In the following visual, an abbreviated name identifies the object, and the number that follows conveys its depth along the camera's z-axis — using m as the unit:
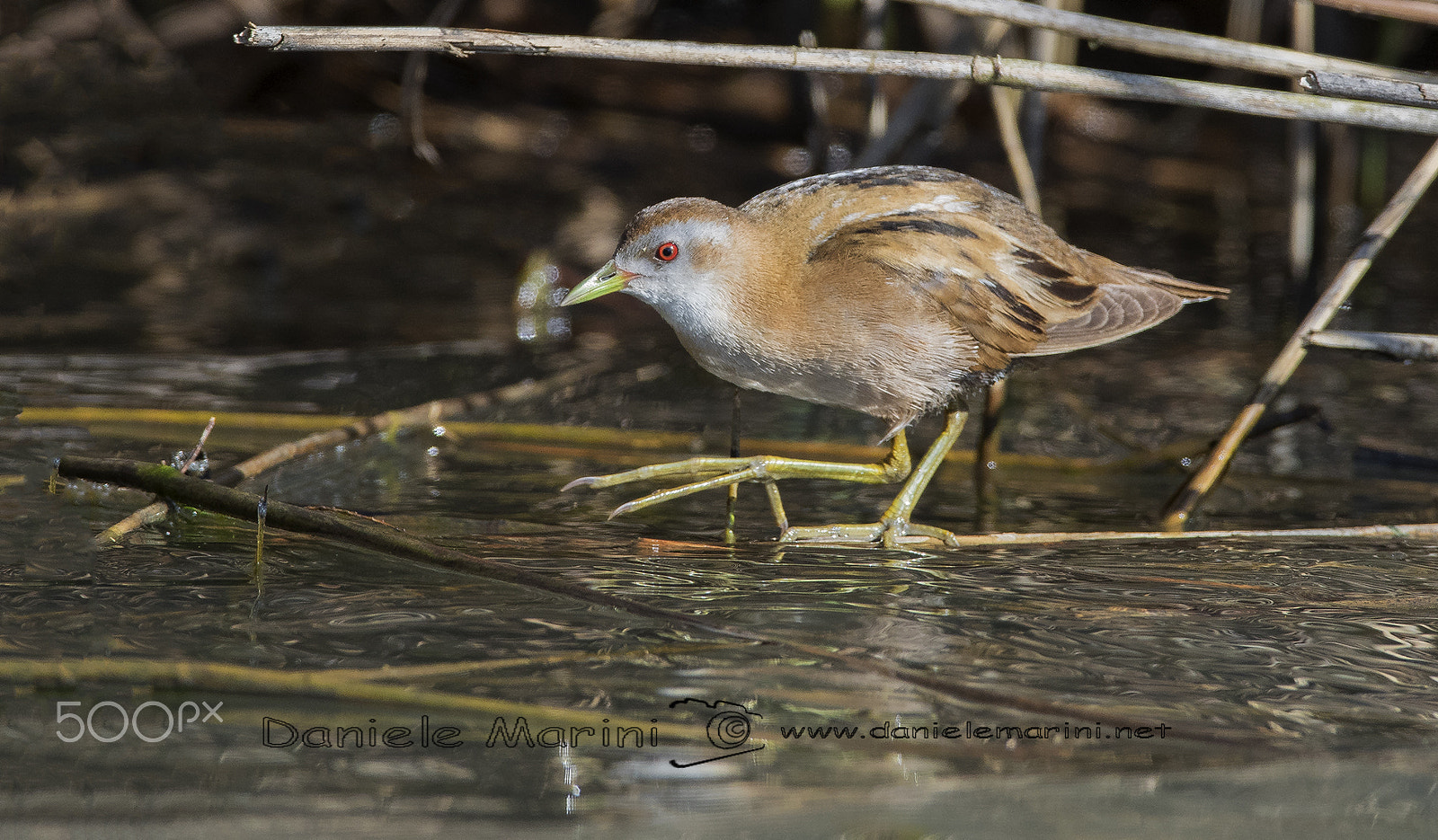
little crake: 6.15
